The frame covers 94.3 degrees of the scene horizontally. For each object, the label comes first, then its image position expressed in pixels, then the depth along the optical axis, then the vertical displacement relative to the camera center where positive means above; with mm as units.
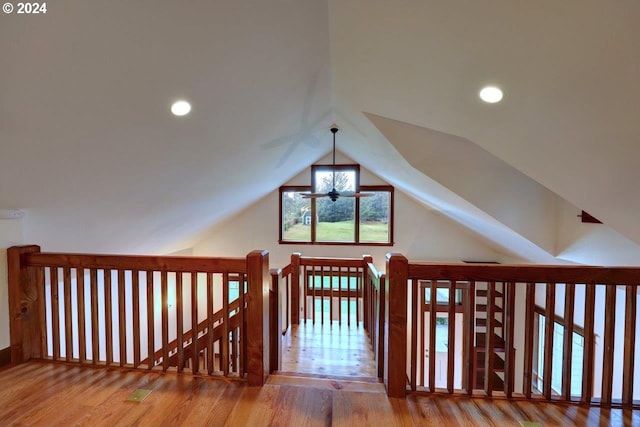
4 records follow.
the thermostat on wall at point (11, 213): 2201 -99
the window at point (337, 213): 6566 -255
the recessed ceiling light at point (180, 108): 2171 +699
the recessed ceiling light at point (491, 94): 1953 +733
